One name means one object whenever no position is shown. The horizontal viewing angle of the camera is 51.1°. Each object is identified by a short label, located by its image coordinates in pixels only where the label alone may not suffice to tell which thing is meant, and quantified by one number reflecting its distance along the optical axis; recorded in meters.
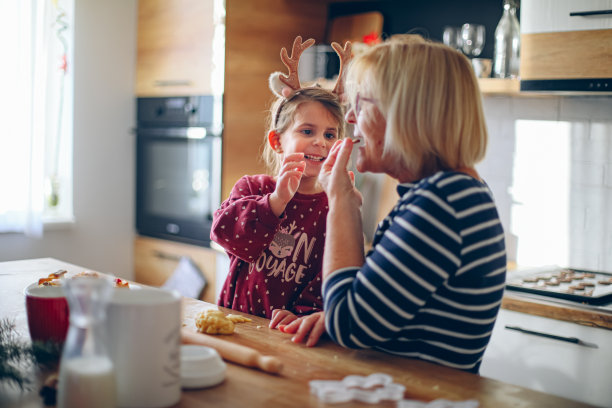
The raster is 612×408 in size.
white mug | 0.81
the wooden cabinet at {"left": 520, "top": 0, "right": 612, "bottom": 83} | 2.13
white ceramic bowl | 0.91
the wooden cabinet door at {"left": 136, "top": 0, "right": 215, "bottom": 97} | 3.17
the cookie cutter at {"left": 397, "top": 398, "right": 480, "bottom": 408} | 0.87
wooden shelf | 2.40
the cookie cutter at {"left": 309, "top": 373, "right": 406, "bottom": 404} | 0.88
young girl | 1.53
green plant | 0.98
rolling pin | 0.99
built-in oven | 3.14
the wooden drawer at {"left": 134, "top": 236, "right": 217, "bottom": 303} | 3.18
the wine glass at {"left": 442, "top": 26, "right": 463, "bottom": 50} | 2.65
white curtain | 3.10
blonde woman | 0.99
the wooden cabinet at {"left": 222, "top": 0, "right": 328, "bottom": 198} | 3.08
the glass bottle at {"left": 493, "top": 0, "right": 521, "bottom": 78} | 2.57
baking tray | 2.01
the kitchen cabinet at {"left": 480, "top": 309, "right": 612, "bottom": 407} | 1.95
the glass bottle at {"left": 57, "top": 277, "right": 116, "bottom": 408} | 0.73
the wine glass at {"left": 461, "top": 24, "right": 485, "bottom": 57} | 2.60
